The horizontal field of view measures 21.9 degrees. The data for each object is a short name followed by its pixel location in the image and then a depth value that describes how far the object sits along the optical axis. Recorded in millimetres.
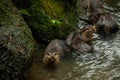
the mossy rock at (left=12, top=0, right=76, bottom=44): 8703
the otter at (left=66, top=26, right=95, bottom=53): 8567
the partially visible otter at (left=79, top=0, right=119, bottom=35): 9930
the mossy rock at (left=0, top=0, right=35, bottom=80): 6203
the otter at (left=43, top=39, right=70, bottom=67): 7473
